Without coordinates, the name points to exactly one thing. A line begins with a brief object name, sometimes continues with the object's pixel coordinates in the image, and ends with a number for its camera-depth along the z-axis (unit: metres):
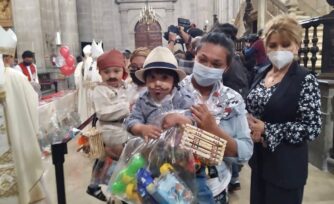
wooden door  23.95
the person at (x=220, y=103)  1.61
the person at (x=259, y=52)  4.03
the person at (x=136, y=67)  2.90
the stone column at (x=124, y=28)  24.22
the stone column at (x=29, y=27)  12.72
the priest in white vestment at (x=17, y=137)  3.25
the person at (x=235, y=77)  3.60
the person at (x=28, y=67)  7.61
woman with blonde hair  2.02
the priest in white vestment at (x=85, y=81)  7.31
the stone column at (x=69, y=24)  16.86
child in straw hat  1.59
